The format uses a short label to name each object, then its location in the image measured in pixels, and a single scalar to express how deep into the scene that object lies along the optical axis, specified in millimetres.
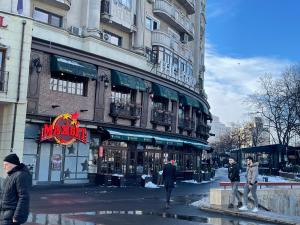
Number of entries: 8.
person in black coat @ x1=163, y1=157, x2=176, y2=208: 11908
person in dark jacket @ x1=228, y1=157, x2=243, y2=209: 11058
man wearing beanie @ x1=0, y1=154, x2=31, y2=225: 4265
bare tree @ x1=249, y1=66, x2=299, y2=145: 29743
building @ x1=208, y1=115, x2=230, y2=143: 126679
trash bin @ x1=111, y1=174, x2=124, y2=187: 17844
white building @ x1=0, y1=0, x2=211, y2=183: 15602
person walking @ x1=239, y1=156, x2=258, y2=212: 10704
